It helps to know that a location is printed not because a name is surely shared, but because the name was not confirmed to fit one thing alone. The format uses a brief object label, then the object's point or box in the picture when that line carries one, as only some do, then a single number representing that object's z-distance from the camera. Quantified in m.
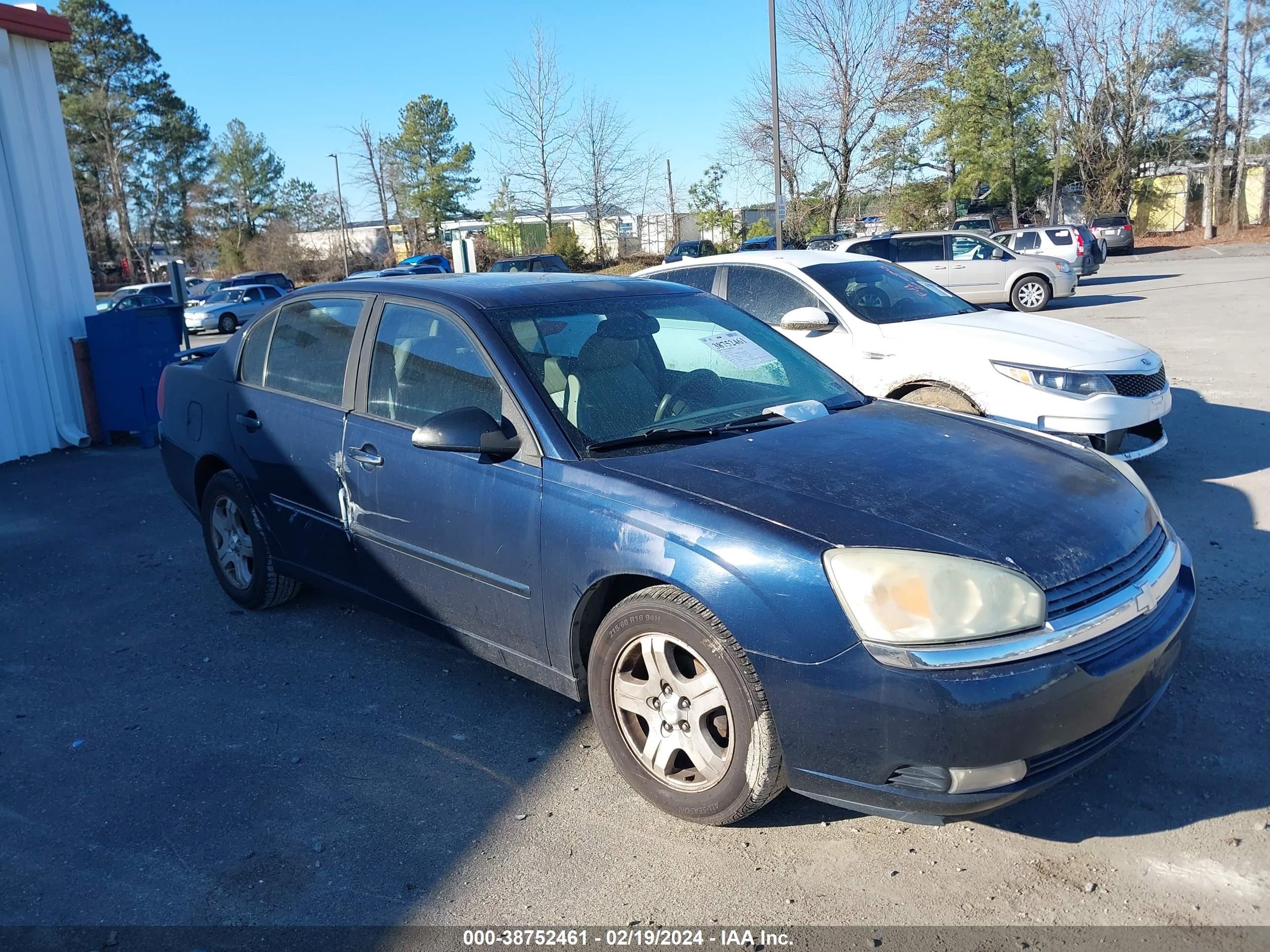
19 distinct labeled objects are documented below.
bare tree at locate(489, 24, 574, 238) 38.50
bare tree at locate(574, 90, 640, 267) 41.28
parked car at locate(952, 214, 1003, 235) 33.47
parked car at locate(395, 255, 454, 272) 32.66
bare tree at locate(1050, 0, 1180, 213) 41.69
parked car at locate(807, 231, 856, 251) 22.06
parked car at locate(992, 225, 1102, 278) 22.72
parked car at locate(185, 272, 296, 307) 33.81
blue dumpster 10.29
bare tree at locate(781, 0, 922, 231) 29.22
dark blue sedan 2.64
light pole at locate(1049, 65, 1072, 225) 42.06
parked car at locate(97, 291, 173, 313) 26.16
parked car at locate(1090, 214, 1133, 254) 36.81
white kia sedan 6.18
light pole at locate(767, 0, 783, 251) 21.22
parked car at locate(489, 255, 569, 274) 28.08
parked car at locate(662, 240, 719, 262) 32.84
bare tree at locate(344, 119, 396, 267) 53.06
